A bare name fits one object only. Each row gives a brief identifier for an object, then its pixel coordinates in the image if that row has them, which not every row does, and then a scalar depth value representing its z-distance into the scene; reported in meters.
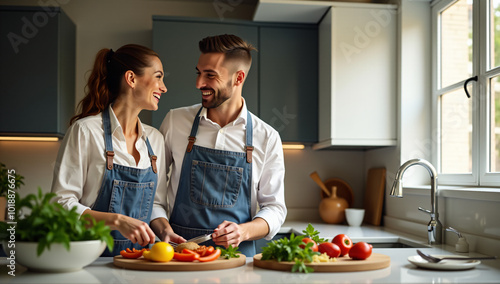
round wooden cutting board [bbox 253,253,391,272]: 1.47
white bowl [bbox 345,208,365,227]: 3.38
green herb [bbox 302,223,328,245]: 1.67
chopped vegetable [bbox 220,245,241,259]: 1.58
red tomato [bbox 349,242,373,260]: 1.56
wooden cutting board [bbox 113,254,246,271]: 1.47
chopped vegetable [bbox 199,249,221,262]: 1.51
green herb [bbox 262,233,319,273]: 1.47
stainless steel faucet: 2.50
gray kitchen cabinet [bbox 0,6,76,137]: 3.27
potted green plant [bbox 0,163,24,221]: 3.09
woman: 1.84
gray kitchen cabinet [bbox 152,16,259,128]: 3.40
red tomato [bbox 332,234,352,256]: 1.62
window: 2.51
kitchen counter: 1.36
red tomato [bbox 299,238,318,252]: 1.56
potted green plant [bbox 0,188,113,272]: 1.30
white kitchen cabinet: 3.23
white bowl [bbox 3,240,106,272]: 1.36
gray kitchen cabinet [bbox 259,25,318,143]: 3.50
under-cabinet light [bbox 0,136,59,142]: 3.49
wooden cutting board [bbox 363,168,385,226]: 3.43
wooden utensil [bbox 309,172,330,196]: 3.66
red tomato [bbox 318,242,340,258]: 1.57
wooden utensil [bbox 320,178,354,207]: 3.80
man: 2.12
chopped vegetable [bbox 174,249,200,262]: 1.53
